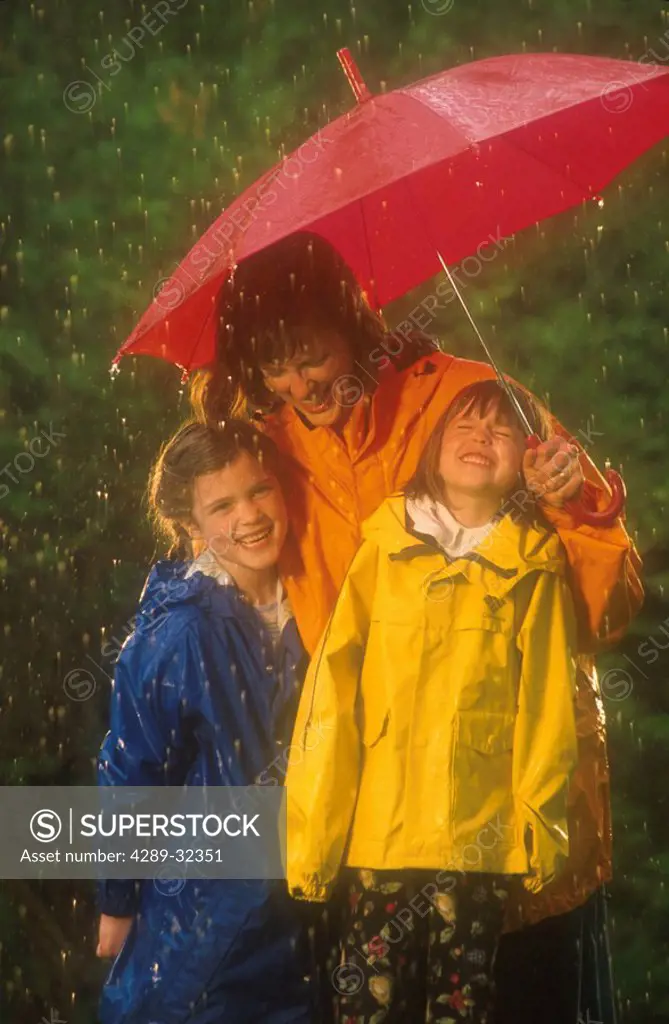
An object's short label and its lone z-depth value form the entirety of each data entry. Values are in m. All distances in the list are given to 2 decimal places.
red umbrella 6.96
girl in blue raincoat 7.63
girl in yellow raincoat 7.39
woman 7.63
